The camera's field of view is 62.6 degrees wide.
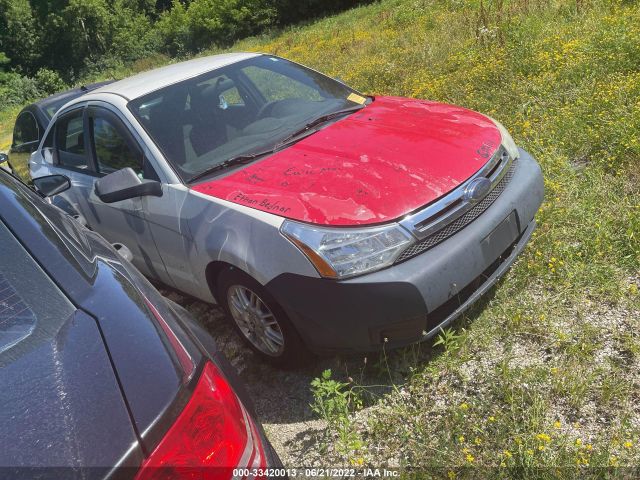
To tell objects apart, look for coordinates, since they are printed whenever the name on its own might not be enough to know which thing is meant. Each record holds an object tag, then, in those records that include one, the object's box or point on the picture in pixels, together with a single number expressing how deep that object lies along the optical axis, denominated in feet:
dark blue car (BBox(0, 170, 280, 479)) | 3.62
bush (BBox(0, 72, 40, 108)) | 116.26
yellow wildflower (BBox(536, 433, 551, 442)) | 6.68
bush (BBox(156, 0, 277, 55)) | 86.28
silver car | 7.81
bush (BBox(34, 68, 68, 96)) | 126.00
